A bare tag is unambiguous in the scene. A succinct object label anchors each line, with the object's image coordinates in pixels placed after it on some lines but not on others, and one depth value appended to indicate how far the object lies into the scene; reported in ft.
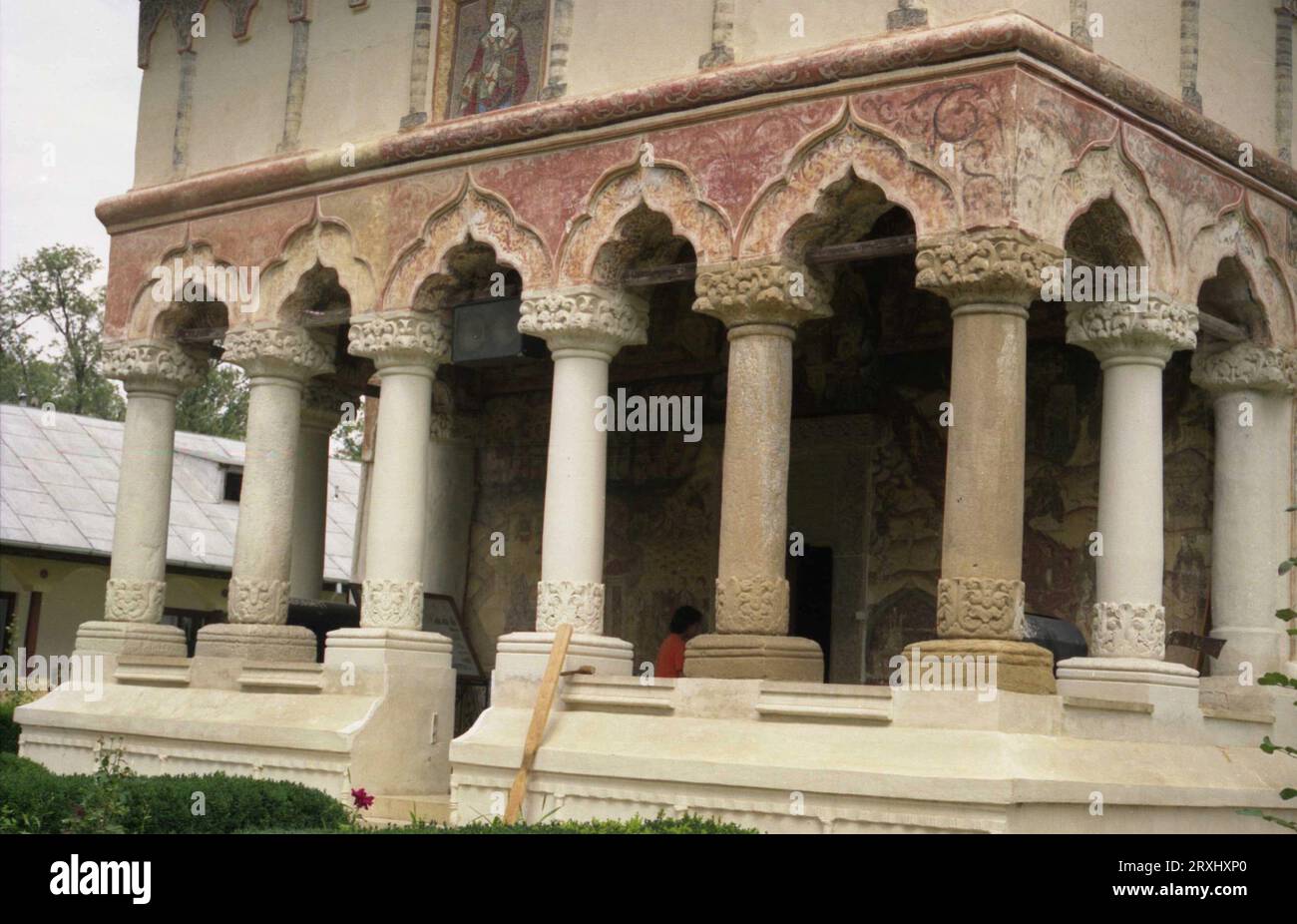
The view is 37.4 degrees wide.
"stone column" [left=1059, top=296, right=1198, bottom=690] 41.70
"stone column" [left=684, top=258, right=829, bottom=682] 41.27
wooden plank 42.88
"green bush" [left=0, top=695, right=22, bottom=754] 61.21
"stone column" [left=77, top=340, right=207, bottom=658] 56.24
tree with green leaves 146.30
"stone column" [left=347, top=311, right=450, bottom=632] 49.29
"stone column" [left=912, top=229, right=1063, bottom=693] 37.83
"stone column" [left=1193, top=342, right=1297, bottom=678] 46.26
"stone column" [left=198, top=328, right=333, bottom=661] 52.49
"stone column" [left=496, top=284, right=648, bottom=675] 45.32
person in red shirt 46.88
